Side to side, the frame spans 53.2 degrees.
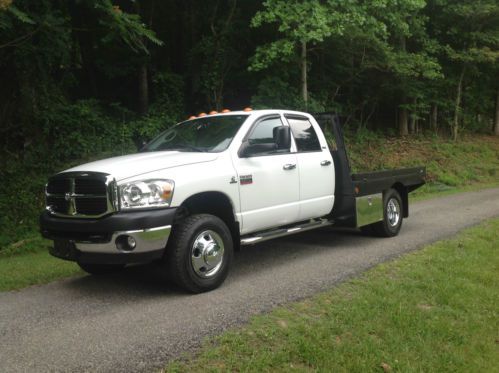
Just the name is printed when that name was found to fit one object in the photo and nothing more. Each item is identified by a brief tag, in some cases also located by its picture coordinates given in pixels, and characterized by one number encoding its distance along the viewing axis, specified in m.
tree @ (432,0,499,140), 22.28
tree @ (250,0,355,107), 13.77
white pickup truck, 5.02
